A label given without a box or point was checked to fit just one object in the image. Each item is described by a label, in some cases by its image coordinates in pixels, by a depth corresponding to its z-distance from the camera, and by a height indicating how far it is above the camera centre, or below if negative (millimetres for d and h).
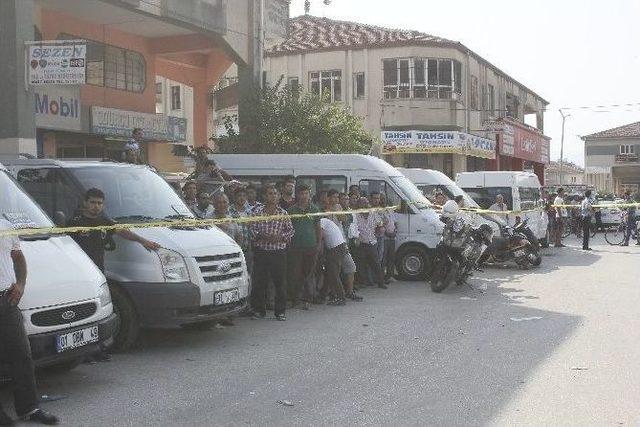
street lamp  62316 +3433
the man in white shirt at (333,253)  11250 -985
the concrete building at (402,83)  34281 +5017
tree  19891 +1673
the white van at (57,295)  5750 -840
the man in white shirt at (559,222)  23172 -1107
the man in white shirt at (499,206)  18656 -480
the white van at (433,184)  17109 +80
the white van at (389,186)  14141 +32
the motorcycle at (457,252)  12703 -1123
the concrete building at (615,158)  71438 +2765
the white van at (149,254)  7691 -683
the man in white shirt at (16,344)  5164 -1067
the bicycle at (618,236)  24316 -1782
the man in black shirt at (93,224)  7449 -335
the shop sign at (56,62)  13359 +2339
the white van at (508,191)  19875 -104
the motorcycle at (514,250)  15977 -1360
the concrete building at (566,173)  79431 +1455
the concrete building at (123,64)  13750 +3350
